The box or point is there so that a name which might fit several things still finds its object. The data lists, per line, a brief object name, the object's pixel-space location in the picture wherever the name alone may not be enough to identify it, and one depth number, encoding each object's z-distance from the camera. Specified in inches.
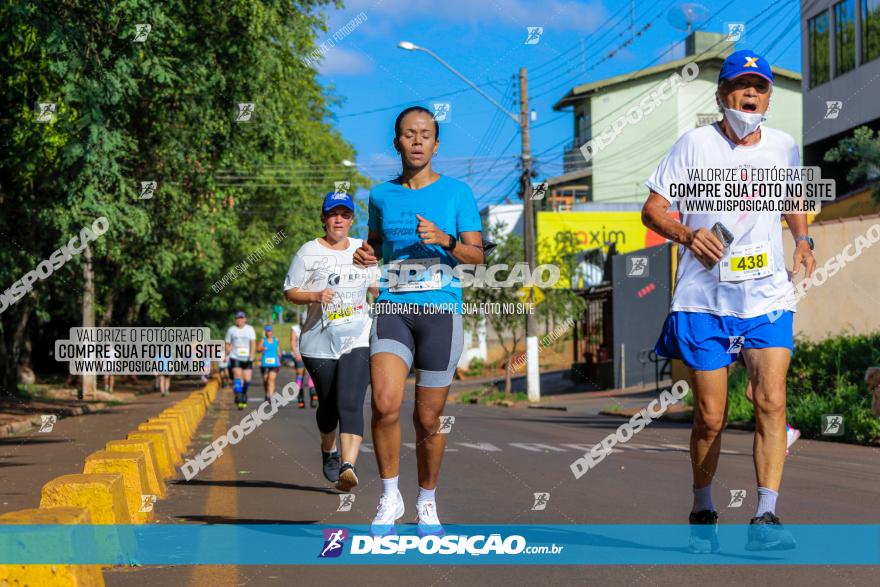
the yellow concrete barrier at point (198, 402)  789.9
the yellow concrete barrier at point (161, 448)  384.5
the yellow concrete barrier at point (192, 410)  679.1
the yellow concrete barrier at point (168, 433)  442.3
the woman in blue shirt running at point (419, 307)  245.3
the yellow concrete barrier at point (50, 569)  163.5
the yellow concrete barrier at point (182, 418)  538.2
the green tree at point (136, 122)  745.0
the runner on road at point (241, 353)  943.7
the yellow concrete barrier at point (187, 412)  578.9
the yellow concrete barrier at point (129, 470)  287.6
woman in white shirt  346.0
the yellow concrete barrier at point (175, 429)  483.5
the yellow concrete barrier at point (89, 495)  224.1
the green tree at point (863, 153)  844.6
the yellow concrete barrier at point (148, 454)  335.9
